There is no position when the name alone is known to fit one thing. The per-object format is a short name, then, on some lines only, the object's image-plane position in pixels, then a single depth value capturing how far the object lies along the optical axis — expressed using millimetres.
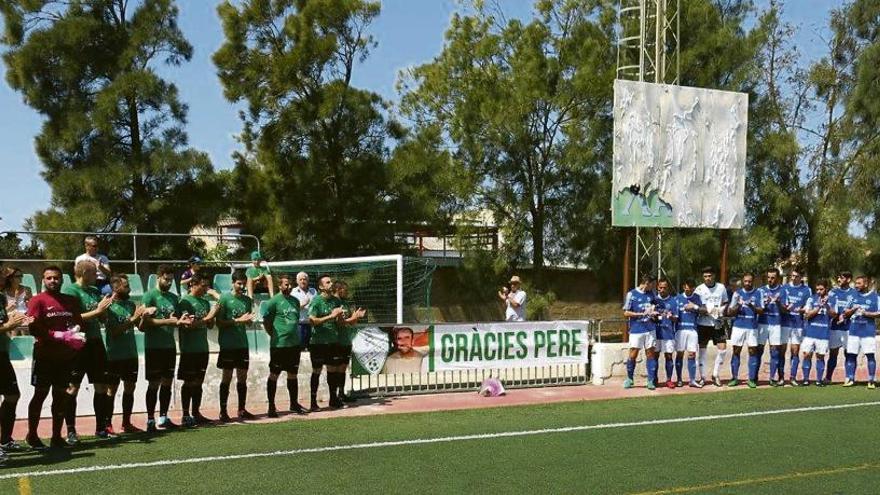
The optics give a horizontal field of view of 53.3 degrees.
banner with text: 12977
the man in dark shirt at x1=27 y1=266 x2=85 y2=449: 8711
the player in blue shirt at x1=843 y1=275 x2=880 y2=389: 14078
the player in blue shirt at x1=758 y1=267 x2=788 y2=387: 14539
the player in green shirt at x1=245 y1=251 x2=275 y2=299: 12909
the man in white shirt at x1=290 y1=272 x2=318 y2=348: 12573
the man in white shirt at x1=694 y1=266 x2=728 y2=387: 14398
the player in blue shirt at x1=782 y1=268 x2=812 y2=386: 14562
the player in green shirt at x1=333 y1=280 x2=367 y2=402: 11961
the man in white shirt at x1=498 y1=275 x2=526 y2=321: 15531
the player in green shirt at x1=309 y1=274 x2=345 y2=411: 11719
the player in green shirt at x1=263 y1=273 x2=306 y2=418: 11180
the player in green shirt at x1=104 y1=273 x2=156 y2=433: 9602
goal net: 18391
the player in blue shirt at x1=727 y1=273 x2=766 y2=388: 14445
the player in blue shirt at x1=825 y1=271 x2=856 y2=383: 14305
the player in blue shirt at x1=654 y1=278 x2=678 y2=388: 14031
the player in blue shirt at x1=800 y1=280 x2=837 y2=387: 14414
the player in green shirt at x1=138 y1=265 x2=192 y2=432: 10008
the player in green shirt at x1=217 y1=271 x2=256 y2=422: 10680
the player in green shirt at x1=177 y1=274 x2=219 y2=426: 10383
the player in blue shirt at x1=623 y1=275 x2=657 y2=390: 13875
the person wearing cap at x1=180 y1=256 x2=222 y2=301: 11450
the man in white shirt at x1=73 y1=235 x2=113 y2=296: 11485
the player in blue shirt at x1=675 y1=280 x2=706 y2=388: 14164
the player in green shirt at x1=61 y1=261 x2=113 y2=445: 9258
